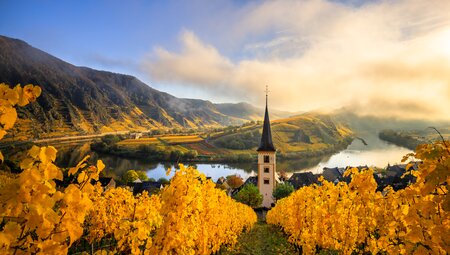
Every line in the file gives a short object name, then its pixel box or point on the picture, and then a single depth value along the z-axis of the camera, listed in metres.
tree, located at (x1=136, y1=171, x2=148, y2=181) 81.43
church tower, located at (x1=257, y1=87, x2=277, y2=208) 58.66
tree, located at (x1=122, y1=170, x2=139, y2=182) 75.31
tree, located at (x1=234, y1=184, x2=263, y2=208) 51.00
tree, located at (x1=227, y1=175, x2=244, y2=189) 83.78
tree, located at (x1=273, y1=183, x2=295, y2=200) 54.02
